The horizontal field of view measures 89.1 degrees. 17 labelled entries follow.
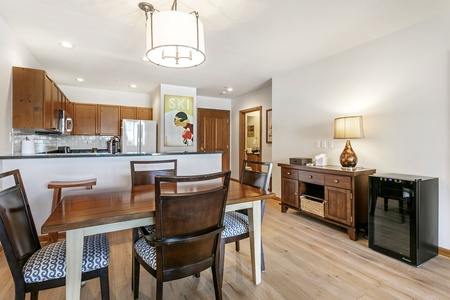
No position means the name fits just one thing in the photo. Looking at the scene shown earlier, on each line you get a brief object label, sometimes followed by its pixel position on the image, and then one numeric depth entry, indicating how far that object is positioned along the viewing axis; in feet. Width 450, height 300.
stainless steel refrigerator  15.90
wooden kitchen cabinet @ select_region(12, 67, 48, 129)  8.87
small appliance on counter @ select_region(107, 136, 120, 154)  16.64
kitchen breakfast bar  8.25
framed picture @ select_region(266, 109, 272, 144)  16.69
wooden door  19.99
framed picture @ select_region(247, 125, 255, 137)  22.72
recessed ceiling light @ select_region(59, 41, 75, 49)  9.47
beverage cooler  6.86
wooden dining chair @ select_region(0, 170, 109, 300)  3.69
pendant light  5.20
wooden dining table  3.80
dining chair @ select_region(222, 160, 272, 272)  5.77
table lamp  9.11
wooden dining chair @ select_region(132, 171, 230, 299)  3.89
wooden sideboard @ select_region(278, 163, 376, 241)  8.75
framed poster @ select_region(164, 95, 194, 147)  15.81
